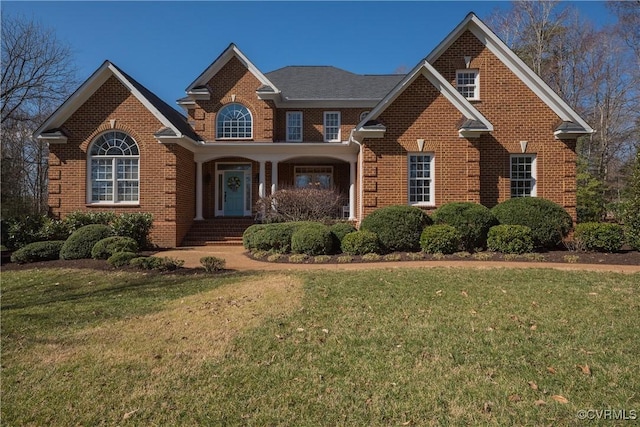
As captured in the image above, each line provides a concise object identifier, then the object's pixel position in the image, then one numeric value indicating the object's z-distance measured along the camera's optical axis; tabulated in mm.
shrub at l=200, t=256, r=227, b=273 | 9133
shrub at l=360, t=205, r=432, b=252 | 11266
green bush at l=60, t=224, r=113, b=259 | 11008
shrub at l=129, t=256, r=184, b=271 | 9227
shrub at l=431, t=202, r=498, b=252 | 11305
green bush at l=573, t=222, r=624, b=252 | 10828
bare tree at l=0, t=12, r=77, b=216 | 22547
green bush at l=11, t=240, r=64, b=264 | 10883
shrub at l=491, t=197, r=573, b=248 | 11430
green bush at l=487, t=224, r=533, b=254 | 10711
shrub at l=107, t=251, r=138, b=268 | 9664
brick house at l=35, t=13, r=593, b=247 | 13391
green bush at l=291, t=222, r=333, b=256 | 10891
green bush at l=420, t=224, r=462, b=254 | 10773
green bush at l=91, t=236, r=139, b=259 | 10625
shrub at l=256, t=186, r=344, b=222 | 14273
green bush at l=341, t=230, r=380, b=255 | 10844
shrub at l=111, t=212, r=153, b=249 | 12802
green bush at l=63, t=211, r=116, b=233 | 13516
